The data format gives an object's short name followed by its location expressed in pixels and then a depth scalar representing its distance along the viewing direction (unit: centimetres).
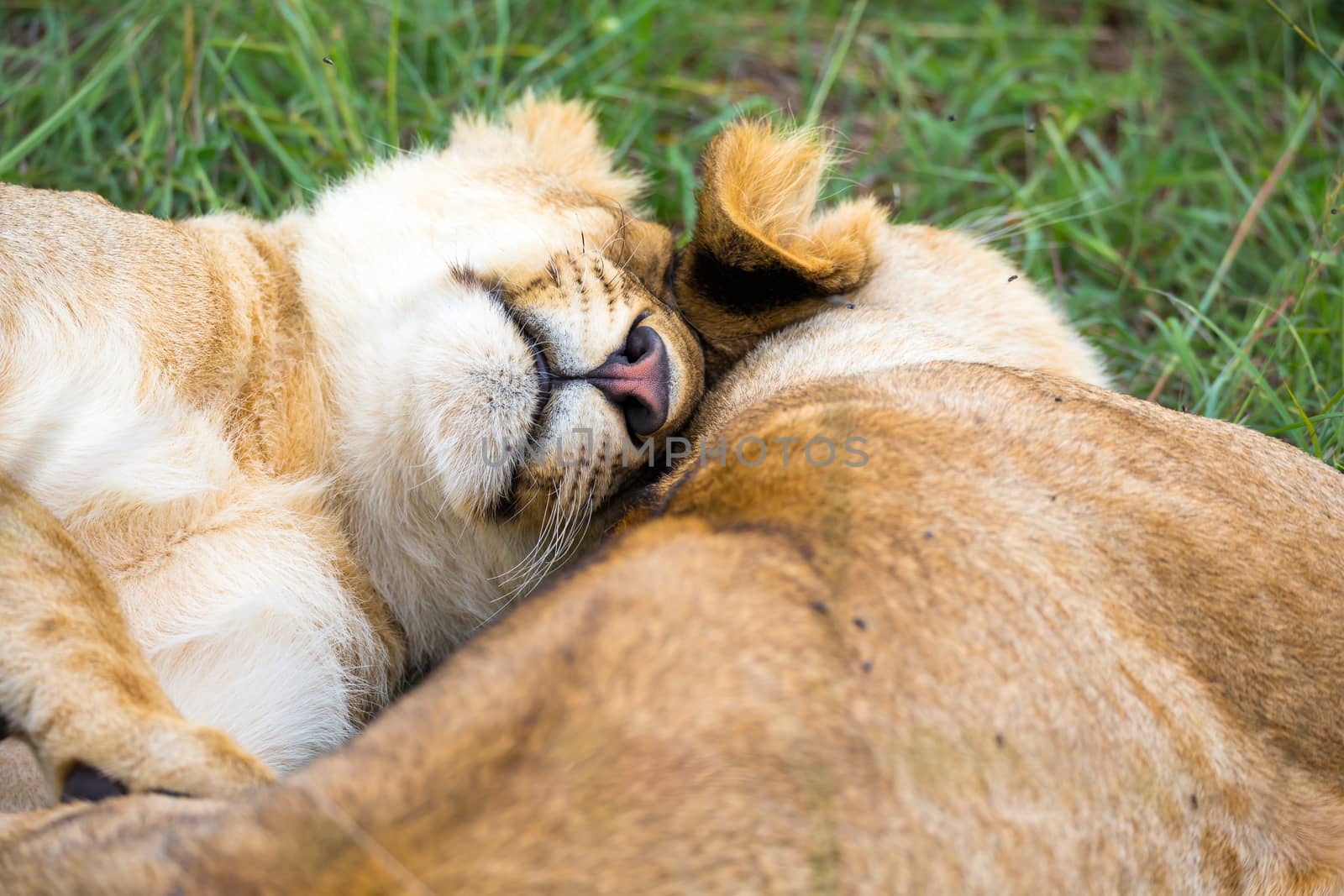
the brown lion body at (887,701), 301
